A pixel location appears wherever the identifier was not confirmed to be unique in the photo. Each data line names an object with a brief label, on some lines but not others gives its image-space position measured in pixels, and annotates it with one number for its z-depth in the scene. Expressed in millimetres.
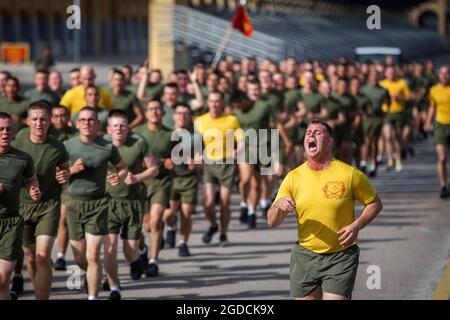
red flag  29000
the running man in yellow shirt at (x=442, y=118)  21172
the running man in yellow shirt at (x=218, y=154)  17078
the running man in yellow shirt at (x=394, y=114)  26534
